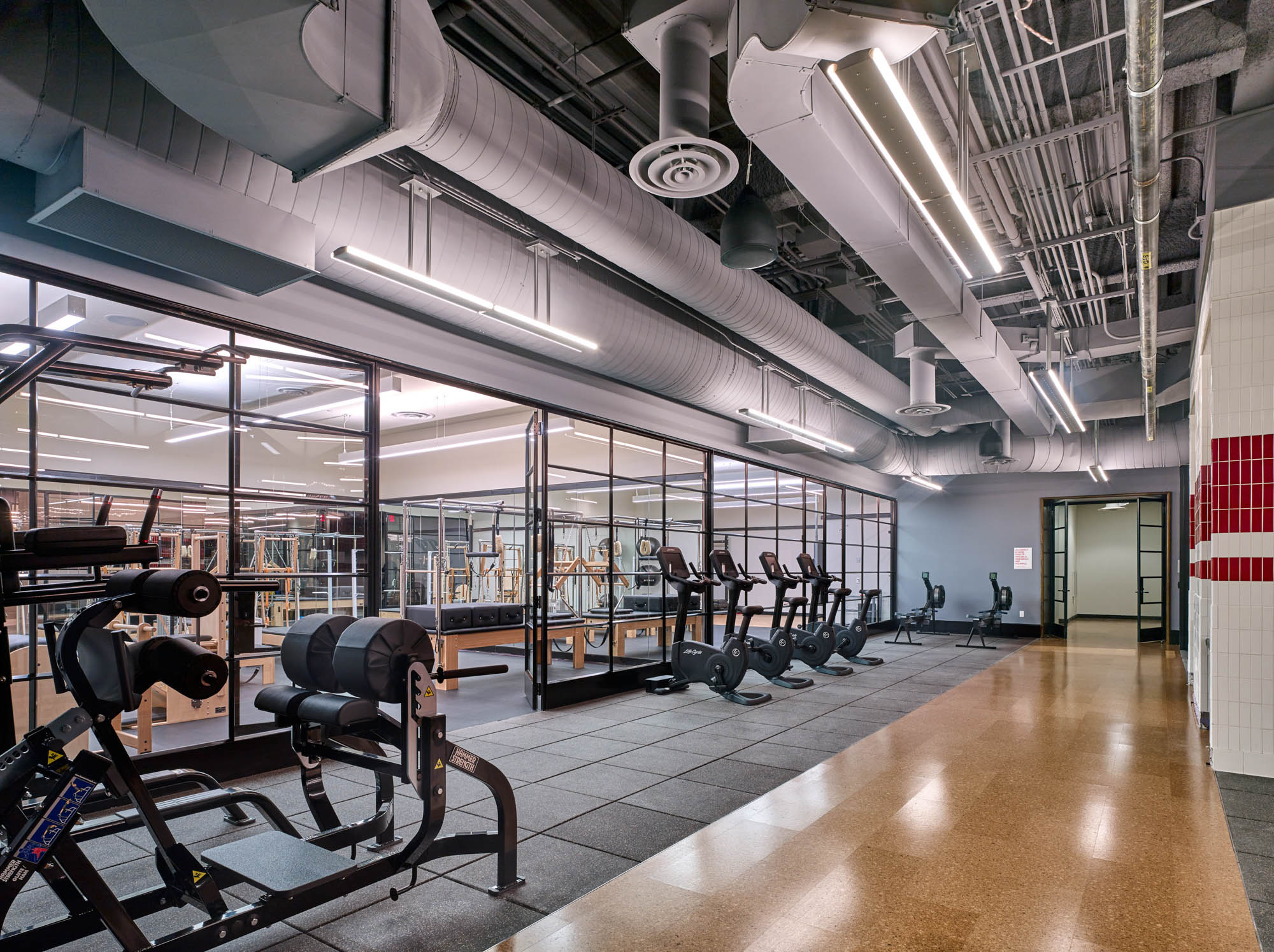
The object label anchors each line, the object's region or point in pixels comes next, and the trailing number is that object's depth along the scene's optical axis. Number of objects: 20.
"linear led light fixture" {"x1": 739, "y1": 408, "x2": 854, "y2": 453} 8.02
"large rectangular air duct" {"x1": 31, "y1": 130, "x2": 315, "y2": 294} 3.11
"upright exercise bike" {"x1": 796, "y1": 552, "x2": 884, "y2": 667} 9.51
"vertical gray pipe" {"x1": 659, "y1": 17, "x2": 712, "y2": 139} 3.59
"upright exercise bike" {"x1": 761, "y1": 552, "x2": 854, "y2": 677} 9.11
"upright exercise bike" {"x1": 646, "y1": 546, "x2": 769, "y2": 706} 7.25
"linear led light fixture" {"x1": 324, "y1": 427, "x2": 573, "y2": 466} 11.68
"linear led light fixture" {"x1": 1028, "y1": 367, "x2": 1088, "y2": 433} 7.49
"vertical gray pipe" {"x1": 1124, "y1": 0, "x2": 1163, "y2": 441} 2.61
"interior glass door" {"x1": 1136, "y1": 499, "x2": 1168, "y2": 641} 13.02
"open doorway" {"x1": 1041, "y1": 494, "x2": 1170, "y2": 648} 13.86
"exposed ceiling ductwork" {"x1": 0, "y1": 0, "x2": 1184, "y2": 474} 2.98
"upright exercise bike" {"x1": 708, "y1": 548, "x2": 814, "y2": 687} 7.89
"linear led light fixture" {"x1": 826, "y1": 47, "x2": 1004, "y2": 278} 2.63
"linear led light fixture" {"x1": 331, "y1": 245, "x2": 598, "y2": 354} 3.89
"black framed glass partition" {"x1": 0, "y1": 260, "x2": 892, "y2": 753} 4.11
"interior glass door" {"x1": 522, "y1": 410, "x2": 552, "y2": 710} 6.87
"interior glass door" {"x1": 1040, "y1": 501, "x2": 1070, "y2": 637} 13.86
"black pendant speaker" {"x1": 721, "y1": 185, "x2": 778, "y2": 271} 4.81
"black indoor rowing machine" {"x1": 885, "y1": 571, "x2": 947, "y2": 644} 13.20
